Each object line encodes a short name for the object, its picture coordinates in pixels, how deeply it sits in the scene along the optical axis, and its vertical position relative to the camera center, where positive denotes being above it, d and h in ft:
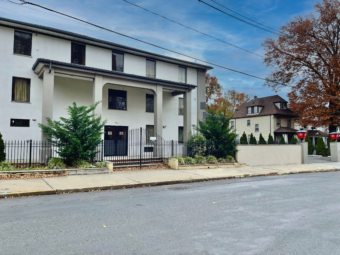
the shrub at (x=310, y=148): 107.11 -3.08
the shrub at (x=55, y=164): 38.58 -3.41
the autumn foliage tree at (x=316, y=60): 94.84 +32.30
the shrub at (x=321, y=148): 101.35 -2.73
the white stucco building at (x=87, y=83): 48.85 +12.86
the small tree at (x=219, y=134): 53.78 +1.54
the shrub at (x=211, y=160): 52.45 -3.83
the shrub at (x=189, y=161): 49.85 -3.83
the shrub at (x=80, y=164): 39.94 -3.52
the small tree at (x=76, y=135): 39.42 +1.00
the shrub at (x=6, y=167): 35.80 -3.60
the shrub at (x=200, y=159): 51.39 -3.59
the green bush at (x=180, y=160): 49.07 -3.62
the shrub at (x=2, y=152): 39.11 -1.68
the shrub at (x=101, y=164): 41.42 -3.69
